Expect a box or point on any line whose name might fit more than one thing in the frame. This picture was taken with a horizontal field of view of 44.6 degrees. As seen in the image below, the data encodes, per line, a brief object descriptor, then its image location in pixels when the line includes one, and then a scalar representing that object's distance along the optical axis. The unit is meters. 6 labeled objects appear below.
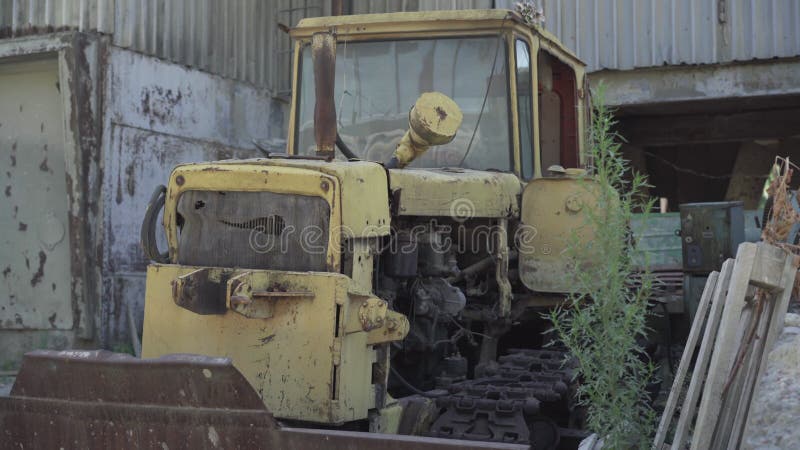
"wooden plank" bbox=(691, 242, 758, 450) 3.52
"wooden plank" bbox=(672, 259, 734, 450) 3.71
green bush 3.91
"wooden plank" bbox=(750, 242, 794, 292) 3.76
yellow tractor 3.99
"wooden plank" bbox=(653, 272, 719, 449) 3.90
